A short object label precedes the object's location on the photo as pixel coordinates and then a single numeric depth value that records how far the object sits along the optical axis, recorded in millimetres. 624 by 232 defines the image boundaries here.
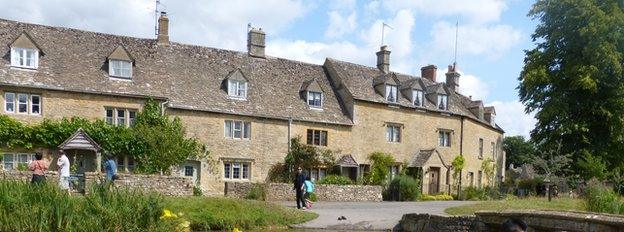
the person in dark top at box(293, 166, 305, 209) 24703
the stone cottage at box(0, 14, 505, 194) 30812
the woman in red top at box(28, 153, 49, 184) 19006
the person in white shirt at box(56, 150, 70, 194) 21391
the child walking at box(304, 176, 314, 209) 25666
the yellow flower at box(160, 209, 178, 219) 8891
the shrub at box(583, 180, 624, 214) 16438
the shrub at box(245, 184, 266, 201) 30391
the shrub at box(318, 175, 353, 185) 35094
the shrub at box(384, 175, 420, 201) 34812
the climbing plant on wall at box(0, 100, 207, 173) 29312
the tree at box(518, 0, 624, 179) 32209
